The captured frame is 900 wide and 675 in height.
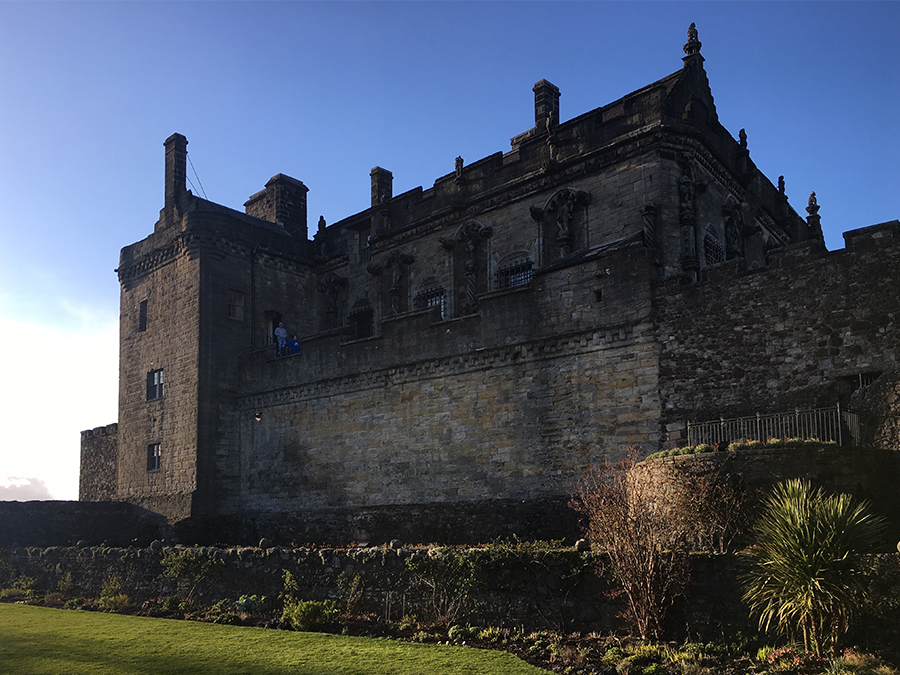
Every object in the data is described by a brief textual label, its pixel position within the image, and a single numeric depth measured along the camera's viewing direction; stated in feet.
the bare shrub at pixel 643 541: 39.42
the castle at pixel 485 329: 60.64
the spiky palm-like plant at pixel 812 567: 33.99
